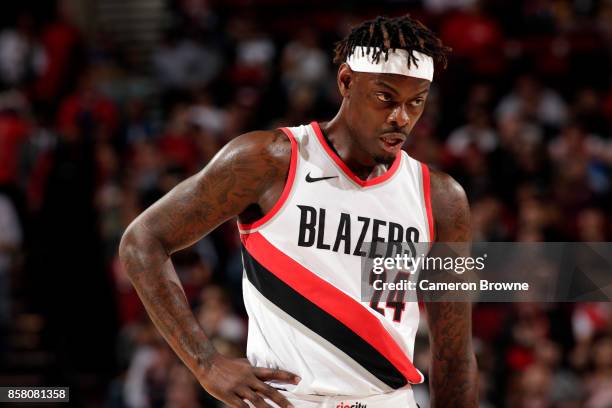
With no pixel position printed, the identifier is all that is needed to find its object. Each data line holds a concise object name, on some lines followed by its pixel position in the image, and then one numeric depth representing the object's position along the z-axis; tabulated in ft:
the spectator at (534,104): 64.28
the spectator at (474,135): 61.36
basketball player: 21.66
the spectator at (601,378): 46.55
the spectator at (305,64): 68.99
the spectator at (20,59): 76.54
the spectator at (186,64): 73.97
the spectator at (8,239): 59.77
